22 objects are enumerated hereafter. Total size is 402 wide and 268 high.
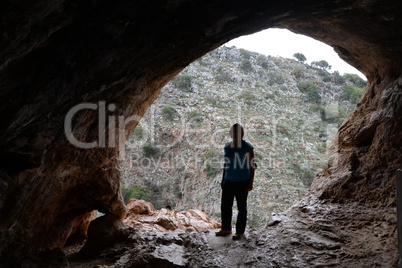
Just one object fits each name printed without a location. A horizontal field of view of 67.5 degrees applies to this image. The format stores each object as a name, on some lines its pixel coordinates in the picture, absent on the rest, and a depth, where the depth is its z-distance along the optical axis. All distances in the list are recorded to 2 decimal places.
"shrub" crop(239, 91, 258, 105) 22.50
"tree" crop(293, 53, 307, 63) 36.19
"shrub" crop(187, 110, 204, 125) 21.07
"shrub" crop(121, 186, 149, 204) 16.50
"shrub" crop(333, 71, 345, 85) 29.22
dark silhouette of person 4.70
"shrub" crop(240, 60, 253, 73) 29.17
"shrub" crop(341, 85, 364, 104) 24.00
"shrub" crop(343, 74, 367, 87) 28.88
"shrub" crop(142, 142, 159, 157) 20.70
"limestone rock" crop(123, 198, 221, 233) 6.73
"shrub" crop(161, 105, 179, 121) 22.17
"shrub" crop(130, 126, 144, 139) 21.74
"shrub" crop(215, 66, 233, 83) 26.48
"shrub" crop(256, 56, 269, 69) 30.83
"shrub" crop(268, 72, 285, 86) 27.59
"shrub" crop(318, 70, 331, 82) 30.11
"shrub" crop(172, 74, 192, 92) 24.98
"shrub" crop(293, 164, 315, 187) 14.93
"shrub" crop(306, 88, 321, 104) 25.00
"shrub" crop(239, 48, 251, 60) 31.77
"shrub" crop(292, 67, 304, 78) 30.00
